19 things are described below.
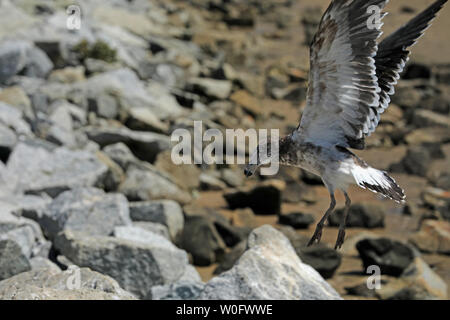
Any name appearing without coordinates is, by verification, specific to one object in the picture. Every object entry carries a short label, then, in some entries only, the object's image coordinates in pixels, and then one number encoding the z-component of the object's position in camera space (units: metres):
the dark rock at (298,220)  21.11
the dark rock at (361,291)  16.56
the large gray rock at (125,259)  13.87
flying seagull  10.45
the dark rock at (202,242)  17.59
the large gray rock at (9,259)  13.06
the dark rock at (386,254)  18.06
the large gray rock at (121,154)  20.48
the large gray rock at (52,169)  17.47
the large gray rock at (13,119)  20.03
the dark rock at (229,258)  16.59
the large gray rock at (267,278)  11.85
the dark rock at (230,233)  18.70
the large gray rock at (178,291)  13.05
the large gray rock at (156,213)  17.31
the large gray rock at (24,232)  14.19
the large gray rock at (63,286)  9.97
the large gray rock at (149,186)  18.84
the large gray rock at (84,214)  15.41
